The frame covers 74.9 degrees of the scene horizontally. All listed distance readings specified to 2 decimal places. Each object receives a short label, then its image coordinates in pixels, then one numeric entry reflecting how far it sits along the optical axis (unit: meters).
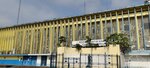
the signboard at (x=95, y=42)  28.06
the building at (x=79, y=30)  29.93
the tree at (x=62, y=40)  33.19
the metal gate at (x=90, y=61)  21.60
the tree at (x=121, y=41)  27.00
